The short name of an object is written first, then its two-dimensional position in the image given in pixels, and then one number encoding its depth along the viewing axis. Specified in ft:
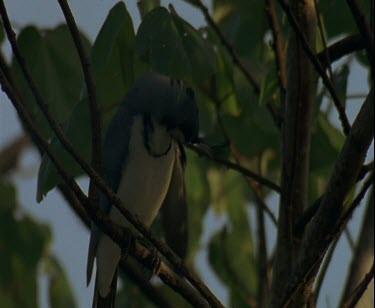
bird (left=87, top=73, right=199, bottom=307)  22.47
